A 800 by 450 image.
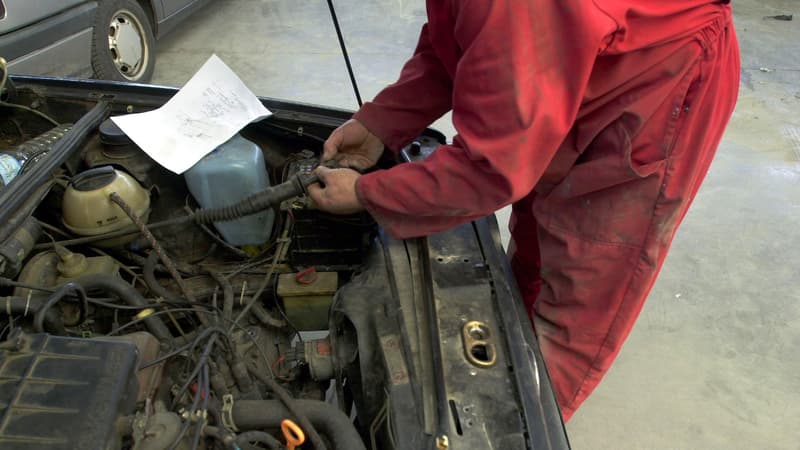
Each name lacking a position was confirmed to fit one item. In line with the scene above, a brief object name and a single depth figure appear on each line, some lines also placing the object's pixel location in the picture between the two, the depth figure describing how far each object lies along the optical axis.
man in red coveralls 0.73
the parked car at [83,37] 2.19
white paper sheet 1.22
